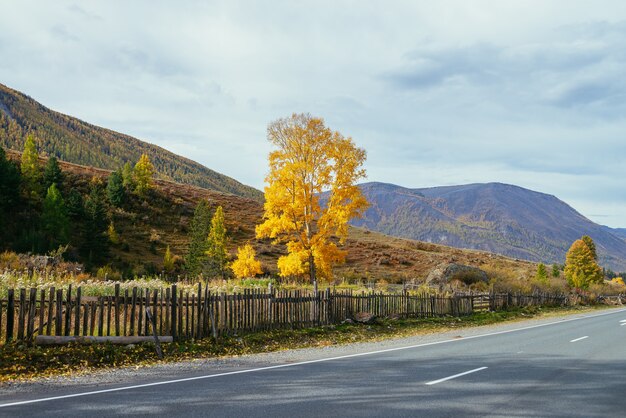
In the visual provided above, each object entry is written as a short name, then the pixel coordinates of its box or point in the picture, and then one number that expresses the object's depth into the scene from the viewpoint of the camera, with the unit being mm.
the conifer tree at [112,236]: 61978
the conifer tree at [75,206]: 63719
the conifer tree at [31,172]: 64000
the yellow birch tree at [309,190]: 32094
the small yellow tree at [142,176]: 81125
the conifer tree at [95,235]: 56531
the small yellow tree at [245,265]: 40125
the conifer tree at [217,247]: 55531
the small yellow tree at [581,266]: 81650
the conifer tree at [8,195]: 54694
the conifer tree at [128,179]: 80612
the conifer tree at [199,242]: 56022
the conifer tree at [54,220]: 54281
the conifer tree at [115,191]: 74125
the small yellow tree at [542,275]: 60800
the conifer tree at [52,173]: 67756
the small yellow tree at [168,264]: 57062
